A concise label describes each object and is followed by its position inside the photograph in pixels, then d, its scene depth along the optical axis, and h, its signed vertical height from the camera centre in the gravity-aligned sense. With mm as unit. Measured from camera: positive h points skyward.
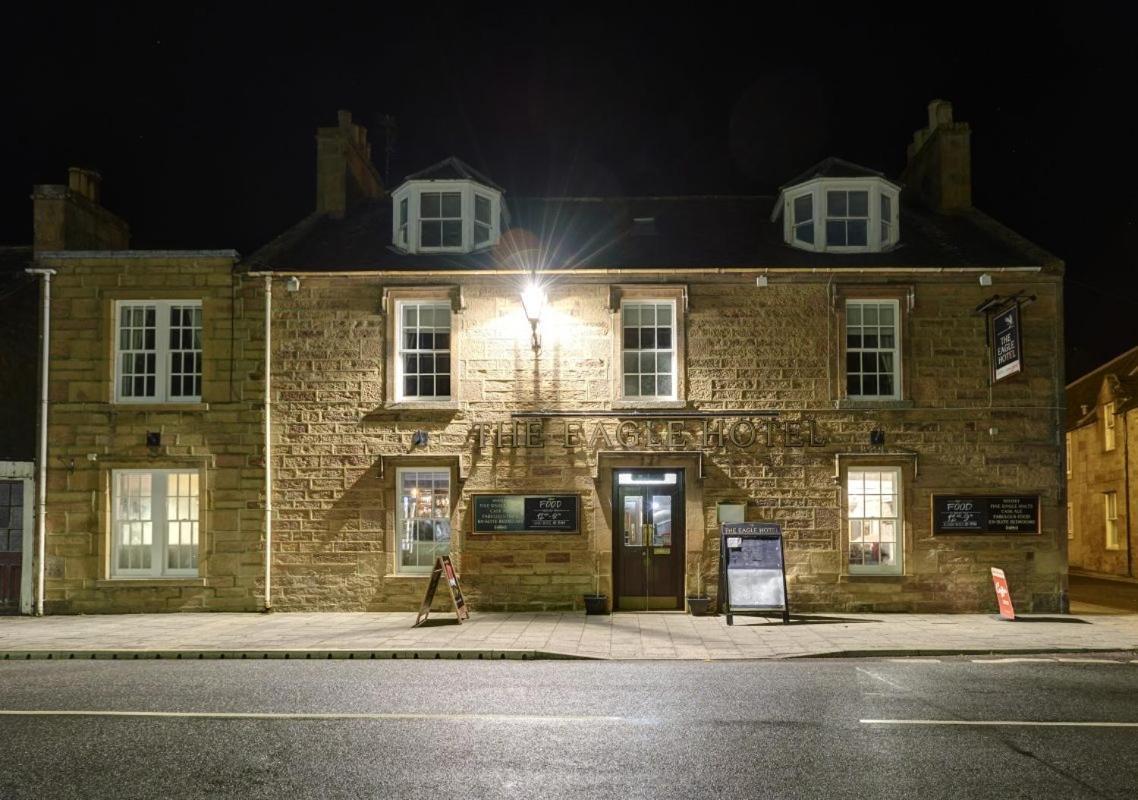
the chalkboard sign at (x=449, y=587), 15977 -1993
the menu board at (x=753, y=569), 16312 -1732
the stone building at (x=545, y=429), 17797 +690
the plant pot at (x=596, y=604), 17219 -2411
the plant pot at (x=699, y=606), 17344 -2472
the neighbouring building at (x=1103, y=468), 30672 -142
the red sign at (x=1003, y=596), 16609 -2235
